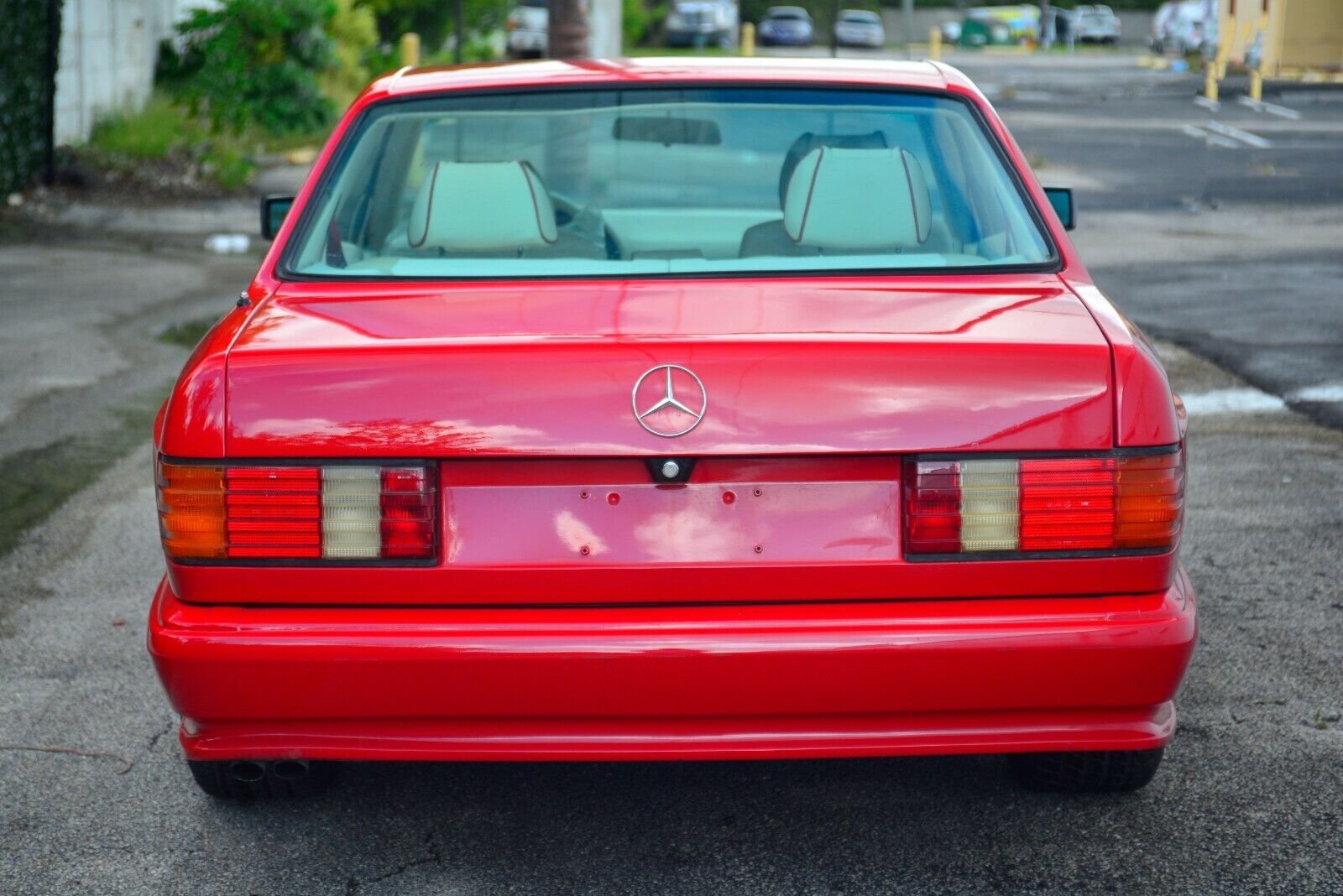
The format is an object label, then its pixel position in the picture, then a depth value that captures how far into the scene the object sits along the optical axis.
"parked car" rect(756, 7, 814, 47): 55.41
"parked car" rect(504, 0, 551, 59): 33.66
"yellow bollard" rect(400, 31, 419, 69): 19.81
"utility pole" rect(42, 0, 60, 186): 14.38
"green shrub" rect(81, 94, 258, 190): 15.45
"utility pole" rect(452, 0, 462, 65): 15.29
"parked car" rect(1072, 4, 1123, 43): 56.69
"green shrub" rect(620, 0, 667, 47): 28.81
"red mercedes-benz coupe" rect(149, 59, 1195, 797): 2.68
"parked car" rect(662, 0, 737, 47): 48.03
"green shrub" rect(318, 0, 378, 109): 18.75
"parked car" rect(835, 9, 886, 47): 55.22
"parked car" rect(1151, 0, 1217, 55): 33.69
